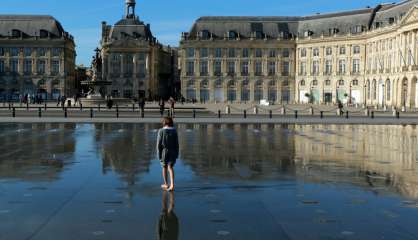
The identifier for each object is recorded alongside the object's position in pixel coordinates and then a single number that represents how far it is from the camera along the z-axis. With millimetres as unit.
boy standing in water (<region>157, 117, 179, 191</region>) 13406
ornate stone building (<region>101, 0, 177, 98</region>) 130125
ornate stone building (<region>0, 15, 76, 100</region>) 127312
